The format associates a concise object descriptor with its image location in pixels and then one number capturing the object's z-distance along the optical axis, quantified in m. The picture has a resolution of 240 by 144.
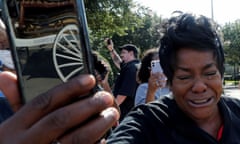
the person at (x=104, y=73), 2.67
